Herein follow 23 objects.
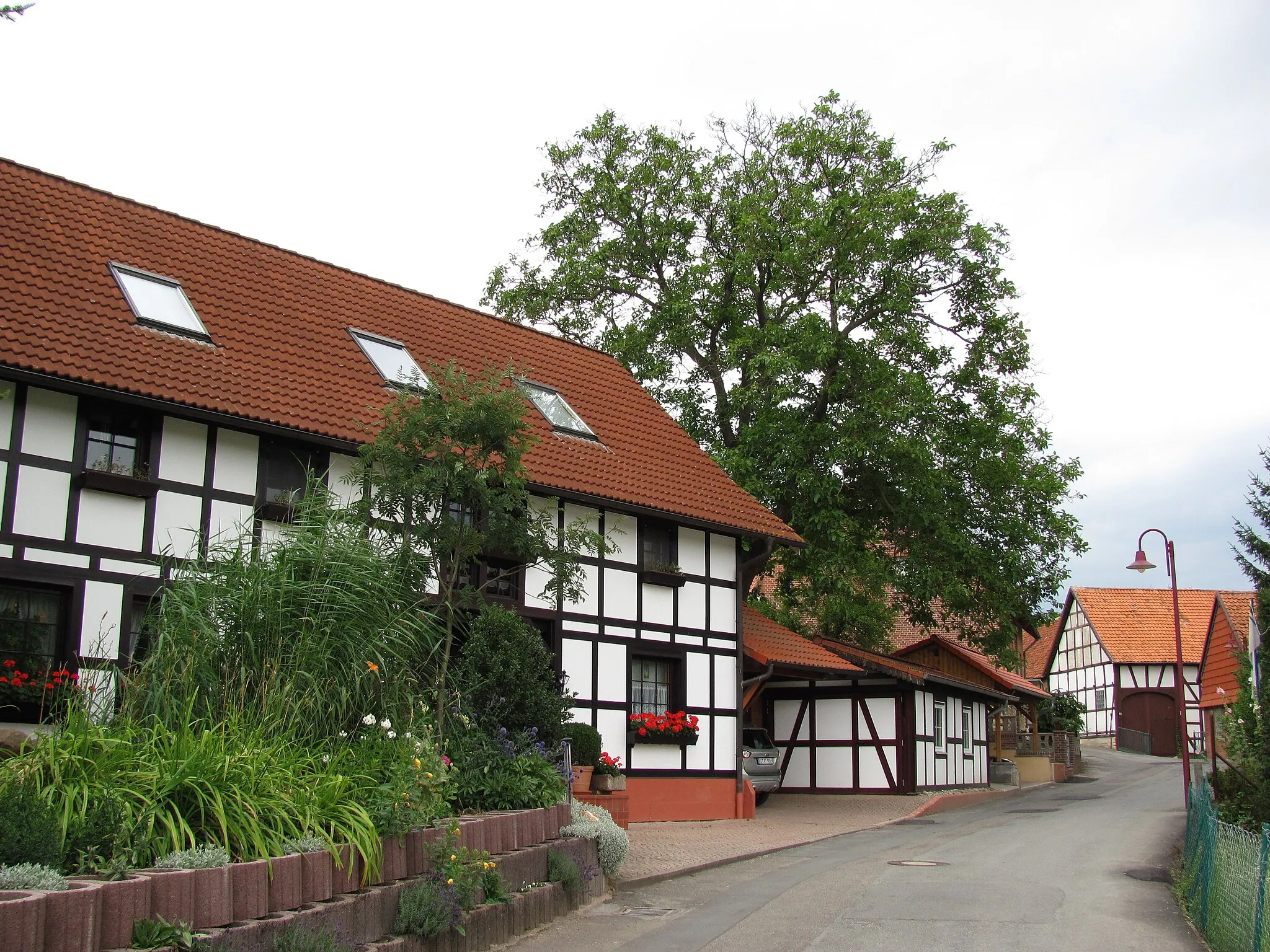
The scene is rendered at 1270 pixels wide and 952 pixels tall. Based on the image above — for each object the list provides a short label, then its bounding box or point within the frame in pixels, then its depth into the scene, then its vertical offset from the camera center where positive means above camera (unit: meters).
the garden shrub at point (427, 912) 7.82 -1.47
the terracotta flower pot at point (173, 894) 5.91 -1.04
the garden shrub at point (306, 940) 6.45 -1.37
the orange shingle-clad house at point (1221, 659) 23.32 +0.75
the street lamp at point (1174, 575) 17.59 +1.81
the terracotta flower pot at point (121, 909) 5.63 -1.07
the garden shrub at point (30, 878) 5.43 -0.90
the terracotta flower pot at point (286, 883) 6.73 -1.12
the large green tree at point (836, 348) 23.72 +6.80
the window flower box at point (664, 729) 17.14 -0.62
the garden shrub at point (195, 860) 6.20 -0.92
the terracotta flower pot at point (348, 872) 7.41 -1.16
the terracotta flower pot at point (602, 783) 14.24 -1.14
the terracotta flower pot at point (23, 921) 5.01 -1.00
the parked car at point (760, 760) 20.81 -1.25
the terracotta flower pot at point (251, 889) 6.41 -1.10
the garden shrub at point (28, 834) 5.64 -0.74
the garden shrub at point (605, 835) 11.16 -1.38
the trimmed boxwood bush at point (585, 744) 14.12 -0.70
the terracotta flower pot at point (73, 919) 5.27 -1.05
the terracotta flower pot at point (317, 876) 7.04 -1.13
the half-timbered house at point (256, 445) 11.82 +2.63
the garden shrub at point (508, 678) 11.48 +0.03
